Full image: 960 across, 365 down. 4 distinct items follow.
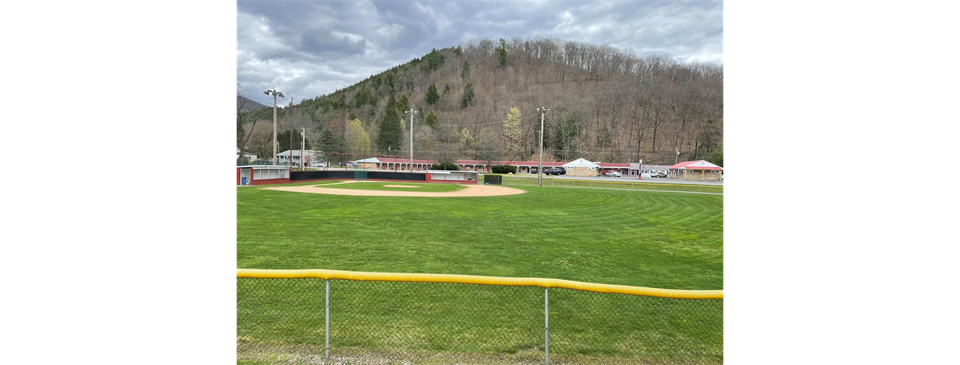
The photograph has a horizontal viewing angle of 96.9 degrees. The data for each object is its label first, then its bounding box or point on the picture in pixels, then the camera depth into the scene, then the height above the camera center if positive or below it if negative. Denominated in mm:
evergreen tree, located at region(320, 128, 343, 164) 92450 +6925
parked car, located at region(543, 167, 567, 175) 70438 +981
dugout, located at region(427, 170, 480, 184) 42188 -35
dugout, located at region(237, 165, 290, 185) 33219 -33
